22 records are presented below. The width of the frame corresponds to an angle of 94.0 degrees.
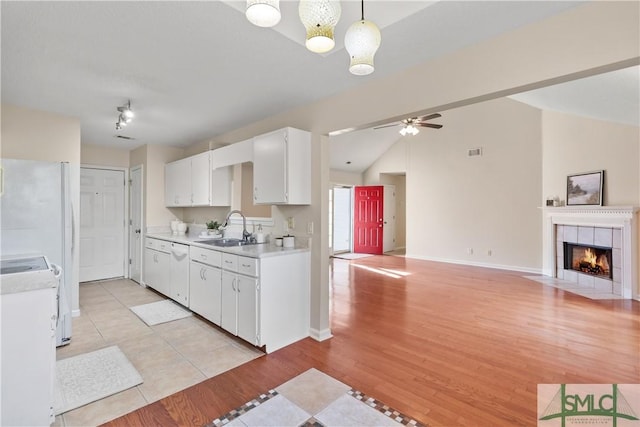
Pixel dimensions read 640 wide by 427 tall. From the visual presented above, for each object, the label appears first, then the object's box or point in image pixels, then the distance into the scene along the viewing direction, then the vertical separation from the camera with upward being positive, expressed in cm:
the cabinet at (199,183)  417 +43
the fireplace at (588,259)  487 -84
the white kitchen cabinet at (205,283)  313 -79
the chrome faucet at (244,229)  364 -22
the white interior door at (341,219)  903 -23
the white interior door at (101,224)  496 -20
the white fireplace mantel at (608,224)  440 -21
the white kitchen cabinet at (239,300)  267 -84
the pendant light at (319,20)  106 +69
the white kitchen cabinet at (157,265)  415 -79
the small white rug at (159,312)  347 -124
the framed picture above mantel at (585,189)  488 +38
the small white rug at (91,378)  204 -127
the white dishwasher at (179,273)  369 -79
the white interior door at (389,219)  888 -23
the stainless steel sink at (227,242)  352 -38
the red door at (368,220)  875 -25
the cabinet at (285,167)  293 +46
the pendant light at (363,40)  117 +67
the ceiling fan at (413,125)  533 +160
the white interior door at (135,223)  512 -20
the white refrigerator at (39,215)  265 -3
